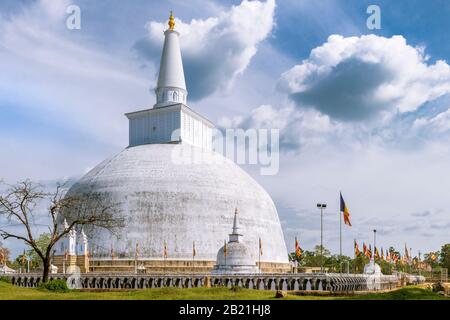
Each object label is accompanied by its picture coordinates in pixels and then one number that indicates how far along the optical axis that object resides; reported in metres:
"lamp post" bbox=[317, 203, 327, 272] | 64.06
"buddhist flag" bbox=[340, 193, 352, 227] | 60.95
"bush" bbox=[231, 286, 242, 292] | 34.88
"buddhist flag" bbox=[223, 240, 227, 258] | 58.03
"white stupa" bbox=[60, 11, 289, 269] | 66.69
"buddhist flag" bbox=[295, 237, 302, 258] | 71.00
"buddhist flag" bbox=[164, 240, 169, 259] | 64.12
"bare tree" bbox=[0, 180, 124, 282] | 43.53
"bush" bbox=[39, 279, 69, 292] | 39.03
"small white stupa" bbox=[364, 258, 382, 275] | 79.81
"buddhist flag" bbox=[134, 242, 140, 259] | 65.31
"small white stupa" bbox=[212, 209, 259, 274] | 56.72
